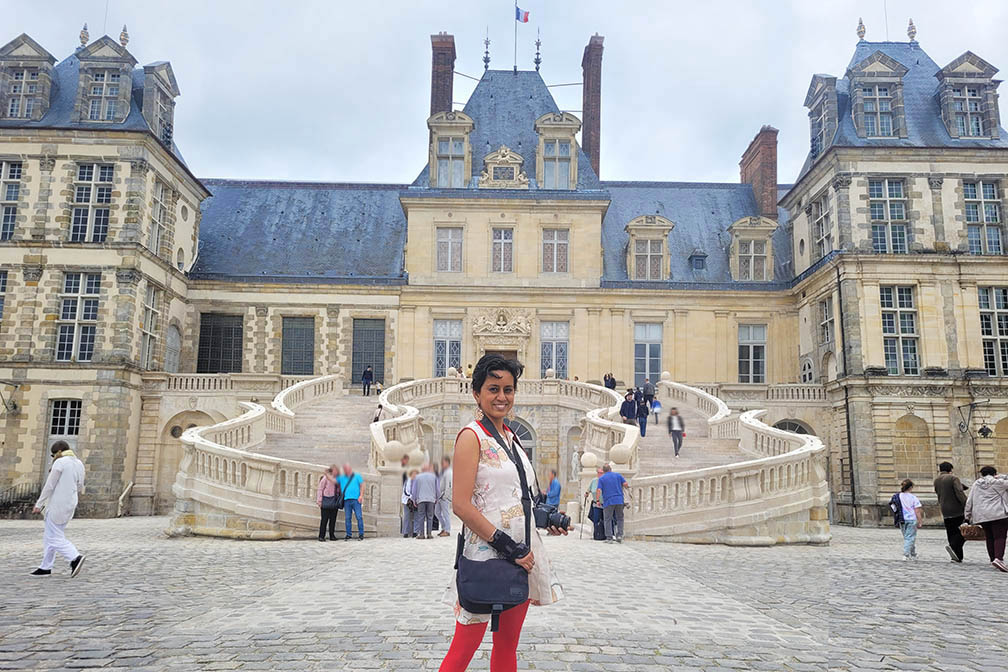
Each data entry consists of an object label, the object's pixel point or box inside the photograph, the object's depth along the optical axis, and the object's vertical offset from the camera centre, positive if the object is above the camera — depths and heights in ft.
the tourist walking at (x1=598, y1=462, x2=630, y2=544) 49.73 -2.60
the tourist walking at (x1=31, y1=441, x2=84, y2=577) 33.22 -2.14
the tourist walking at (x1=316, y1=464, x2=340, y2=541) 49.44 -2.73
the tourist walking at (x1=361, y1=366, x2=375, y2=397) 98.22 +8.42
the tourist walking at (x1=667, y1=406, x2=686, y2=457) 68.39 +2.27
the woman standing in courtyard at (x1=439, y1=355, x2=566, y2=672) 12.89 -1.04
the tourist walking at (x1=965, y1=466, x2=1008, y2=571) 39.63 -2.32
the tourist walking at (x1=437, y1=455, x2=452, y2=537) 54.44 -3.12
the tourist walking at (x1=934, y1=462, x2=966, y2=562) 42.91 -2.24
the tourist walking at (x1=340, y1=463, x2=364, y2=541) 50.78 -2.55
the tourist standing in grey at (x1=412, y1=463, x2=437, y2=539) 49.70 -2.53
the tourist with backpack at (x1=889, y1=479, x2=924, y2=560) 46.32 -2.95
